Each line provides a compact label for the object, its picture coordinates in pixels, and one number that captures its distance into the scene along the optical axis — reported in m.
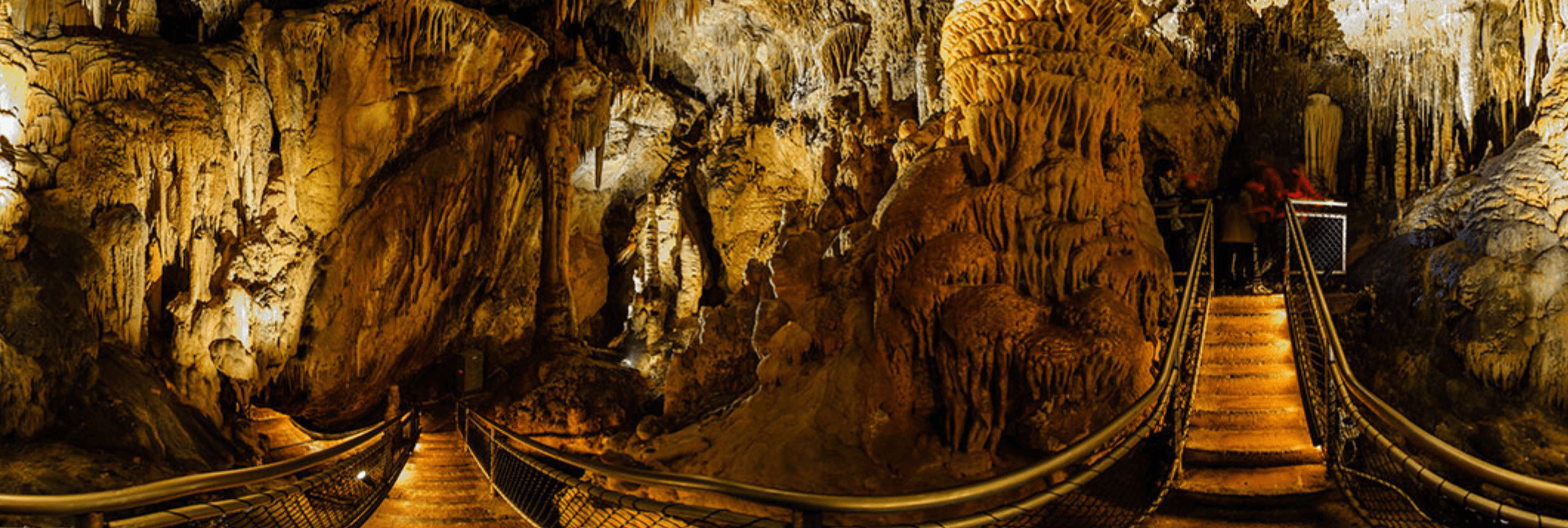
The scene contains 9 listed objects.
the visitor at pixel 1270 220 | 11.84
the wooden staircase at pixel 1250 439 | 4.79
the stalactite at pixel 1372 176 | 14.25
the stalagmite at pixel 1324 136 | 14.62
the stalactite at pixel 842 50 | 14.25
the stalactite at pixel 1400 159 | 13.41
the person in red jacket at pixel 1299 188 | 11.97
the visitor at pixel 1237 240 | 11.47
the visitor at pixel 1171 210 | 12.35
